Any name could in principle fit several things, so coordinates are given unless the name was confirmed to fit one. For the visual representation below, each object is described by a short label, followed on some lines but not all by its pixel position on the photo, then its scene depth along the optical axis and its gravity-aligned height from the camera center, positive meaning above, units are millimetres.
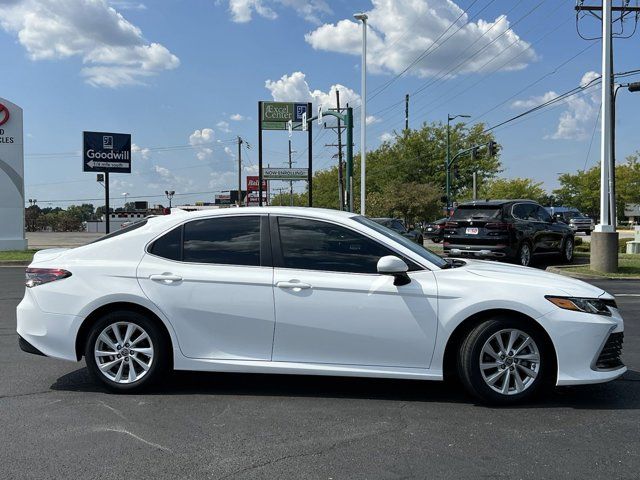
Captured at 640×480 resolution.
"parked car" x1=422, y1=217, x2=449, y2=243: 32463 +229
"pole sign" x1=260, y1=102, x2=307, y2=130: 36969 +7495
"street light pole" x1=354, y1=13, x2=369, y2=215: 26922 +6194
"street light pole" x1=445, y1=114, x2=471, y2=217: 42612 +5507
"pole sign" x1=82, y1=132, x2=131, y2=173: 28672 +4048
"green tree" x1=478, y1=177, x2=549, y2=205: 61850 +4909
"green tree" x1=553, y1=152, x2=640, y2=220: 62125 +5394
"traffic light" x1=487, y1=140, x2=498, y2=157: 38188 +5676
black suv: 15500 +137
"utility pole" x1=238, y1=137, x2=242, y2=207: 65188 +8308
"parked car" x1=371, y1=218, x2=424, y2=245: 22766 +322
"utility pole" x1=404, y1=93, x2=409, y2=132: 64238 +14043
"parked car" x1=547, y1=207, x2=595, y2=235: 47906 +1223
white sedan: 4547 -585
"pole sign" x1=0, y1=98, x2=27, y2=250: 23203 +2378
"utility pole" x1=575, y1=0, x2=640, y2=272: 15039 +892
